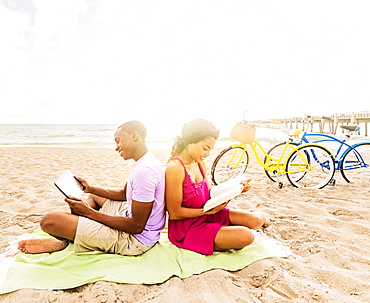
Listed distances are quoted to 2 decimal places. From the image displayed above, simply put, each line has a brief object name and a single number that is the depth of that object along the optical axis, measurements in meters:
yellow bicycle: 5.11
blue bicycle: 5.30
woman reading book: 2.42
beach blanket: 2.24
